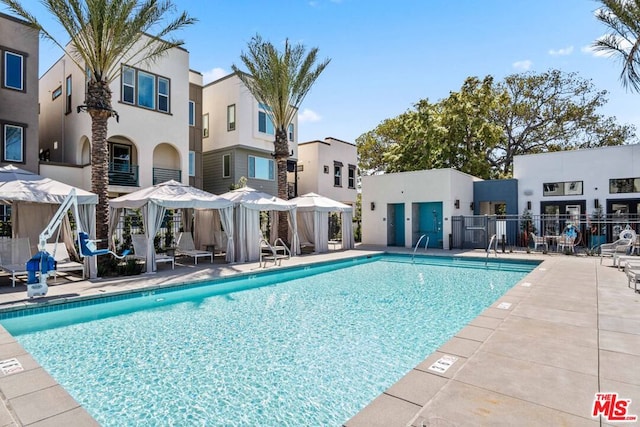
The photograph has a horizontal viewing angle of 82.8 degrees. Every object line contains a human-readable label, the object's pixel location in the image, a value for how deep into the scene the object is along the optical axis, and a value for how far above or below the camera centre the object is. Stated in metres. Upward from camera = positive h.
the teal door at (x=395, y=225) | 20.25 -0.46
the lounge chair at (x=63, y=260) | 9.80 -1.31
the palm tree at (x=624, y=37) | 13.10 +6.84
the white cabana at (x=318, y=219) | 17.03 -0.10
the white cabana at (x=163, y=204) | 11.10 +0.44
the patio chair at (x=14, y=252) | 9.73 -0.93
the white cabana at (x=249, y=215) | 13.78 +0.08
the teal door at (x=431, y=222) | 18.88 -0.28
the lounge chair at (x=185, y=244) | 13.85 -1.11
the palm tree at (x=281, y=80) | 15.95 +6.21
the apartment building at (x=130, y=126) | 15.70 +4.21
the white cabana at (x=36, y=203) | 8.94 +0.41
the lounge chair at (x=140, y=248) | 11.38 -0.97
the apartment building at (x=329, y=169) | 25.28 +3.53
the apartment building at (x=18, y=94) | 13.38 +4.67
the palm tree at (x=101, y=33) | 10.62 +5.66
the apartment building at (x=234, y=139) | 20.16 +4.50
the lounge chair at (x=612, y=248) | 12.47 -1.11
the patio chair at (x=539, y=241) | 15.98 -1.10
